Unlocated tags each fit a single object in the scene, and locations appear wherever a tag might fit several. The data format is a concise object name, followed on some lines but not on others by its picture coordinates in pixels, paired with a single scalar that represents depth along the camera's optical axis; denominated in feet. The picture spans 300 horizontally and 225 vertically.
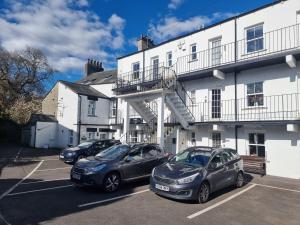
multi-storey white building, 43.14
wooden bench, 44.16
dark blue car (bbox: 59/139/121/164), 53.01
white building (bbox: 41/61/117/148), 80.07
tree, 113.09
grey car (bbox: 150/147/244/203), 26.50
